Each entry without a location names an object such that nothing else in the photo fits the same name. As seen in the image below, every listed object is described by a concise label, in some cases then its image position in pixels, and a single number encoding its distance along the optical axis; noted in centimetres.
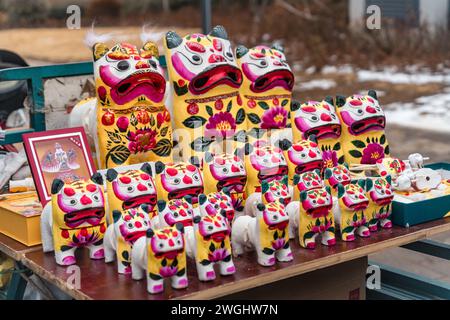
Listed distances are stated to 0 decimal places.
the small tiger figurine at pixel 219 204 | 169
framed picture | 198
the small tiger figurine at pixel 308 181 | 187
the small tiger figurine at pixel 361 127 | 222
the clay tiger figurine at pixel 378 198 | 193
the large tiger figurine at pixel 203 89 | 212
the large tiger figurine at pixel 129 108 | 203
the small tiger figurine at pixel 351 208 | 188
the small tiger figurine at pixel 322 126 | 217
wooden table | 158
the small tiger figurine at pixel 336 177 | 196
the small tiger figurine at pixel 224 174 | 192
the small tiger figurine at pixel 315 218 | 180
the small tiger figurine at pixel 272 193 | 182
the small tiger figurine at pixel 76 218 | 171
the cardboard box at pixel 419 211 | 202
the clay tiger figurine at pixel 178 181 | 183
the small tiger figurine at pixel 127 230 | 165
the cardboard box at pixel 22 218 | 186
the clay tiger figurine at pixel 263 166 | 199
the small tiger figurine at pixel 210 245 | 163
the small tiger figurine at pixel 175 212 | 170
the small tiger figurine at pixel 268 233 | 171
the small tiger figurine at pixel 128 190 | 175
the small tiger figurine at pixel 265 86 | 226
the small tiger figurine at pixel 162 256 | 154
